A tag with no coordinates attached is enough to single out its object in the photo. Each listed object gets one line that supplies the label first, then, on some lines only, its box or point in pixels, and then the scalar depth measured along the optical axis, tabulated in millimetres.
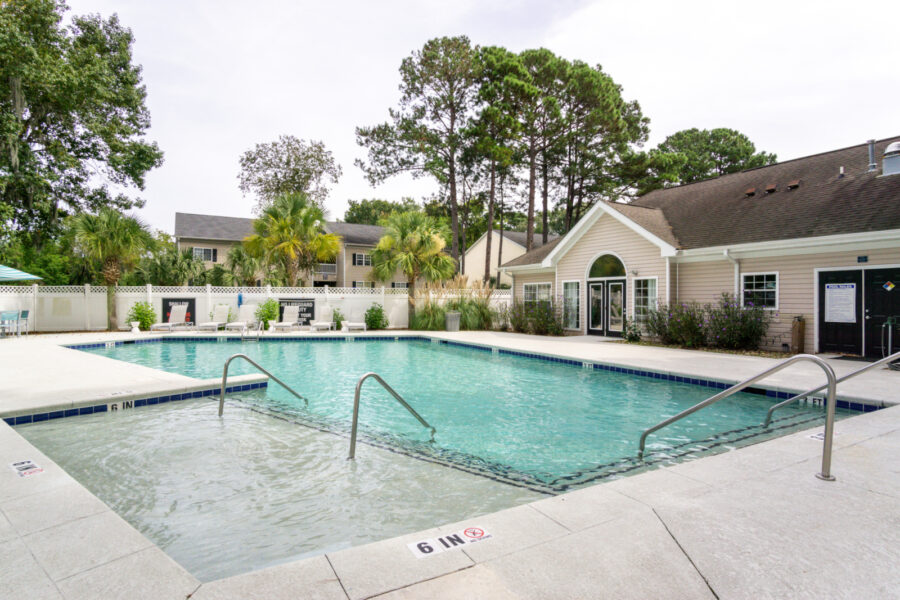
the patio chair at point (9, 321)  13938
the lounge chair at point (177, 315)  16578
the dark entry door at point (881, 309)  9188
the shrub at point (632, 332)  13469
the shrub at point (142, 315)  16312
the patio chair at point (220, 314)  17016
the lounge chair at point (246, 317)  15930
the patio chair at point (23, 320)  14500
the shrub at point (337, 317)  17906
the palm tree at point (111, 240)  15508
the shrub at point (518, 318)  16516
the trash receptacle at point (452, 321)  17203
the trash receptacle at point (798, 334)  10469
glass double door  14508
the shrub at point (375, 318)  18297
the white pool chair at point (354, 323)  17141
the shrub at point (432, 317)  17625
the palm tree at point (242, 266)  22766
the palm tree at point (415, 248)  18406
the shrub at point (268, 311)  17250
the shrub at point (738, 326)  10906
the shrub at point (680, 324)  11695
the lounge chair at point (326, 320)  16797
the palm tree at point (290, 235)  18156
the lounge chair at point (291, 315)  17422
